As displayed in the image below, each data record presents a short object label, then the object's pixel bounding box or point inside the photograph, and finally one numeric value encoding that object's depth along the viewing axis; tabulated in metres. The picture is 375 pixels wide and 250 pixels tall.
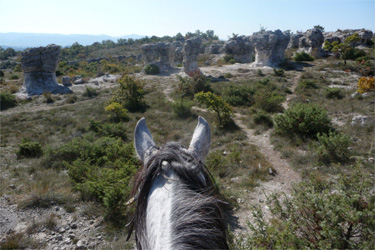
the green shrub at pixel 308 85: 14.36
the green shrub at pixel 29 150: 7.16
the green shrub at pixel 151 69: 24.61
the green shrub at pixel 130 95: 13.16
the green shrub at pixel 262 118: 9.29
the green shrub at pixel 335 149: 5.66
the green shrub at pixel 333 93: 11.81
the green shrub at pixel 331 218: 1.75
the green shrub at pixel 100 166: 4.21
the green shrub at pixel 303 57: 25.45
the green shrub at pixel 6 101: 14.89
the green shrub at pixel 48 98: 15.98
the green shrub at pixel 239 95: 12.45
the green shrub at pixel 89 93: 17.12
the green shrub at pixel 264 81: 16.11
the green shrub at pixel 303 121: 7.18
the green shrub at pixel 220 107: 9.52
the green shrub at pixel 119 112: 11.07
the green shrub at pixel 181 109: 11.03
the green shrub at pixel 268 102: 10.82
